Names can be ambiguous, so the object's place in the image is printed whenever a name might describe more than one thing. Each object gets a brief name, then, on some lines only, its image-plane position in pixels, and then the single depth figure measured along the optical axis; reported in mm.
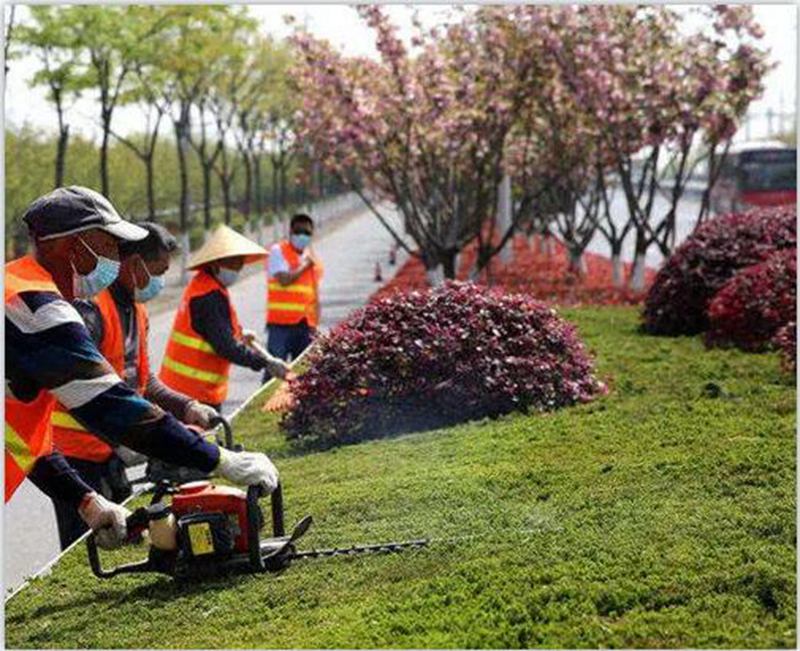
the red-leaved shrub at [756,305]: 11297
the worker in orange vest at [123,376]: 5918
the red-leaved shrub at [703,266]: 13320
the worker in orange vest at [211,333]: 7391
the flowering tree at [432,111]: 16984
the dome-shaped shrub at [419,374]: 8672
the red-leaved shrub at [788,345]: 9482
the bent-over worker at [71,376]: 4465
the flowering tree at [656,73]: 17359
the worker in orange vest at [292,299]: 10750
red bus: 30484
